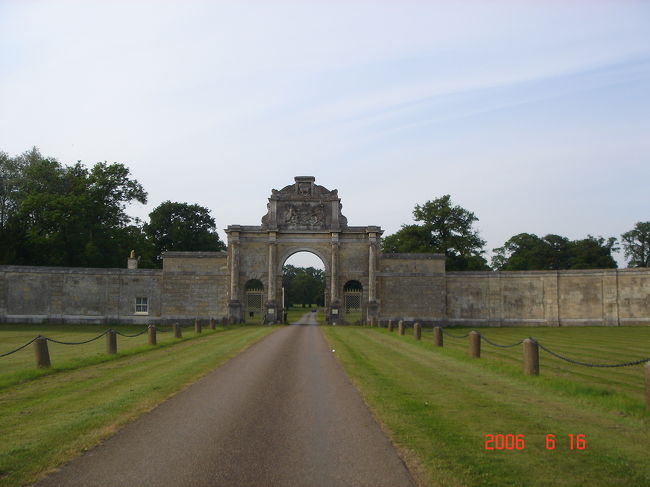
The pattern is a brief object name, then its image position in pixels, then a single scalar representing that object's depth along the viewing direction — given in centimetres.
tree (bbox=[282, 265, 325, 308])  13962
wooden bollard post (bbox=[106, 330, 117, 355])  2193
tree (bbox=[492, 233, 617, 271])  8700
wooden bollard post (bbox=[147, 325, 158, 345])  2627
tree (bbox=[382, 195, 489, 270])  7100
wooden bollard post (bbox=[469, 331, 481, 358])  2033
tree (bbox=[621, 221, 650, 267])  9781
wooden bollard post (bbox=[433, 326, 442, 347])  2522
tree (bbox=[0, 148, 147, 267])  5300
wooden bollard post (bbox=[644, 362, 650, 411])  1087
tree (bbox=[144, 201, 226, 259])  8288
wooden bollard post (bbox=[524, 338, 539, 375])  1588
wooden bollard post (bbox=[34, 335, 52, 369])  1745
